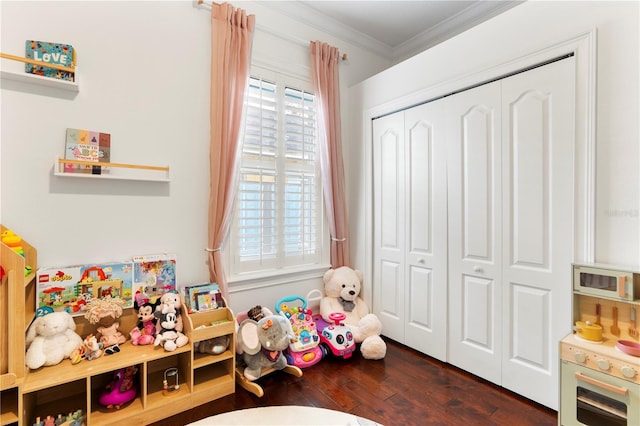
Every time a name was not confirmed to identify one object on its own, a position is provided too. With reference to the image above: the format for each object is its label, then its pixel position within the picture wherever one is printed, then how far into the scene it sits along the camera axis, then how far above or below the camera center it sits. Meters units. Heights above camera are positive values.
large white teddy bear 2.82 -0.80
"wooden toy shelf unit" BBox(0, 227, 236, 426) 1.41 -0.92
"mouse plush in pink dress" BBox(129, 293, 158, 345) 1.88 -0.71
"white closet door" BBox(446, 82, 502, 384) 2.10 -0.13
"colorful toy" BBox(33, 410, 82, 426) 1.54 -1.06
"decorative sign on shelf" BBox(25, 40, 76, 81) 1.74 +0.90
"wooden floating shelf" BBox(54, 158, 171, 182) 1.81 +0.27
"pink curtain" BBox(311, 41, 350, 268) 2.94 +0.66
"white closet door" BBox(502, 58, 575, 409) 1.79 -0.06
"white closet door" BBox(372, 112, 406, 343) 2.74 -0.10
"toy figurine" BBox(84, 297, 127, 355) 1.76 -0.61
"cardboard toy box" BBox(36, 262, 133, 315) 1.76 -0.44
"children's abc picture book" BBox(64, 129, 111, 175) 1.86 +0.40
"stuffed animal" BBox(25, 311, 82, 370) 1.56 -0.68
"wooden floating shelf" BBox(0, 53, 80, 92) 1.66 +0.75
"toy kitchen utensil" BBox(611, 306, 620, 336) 1.59 -0.57
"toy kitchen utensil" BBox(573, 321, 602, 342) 1.56 -0.61
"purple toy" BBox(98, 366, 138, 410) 1.71 -1.02
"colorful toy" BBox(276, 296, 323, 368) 2.33 -0.97
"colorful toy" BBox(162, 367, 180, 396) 1.86 -1.07
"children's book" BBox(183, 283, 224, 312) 2.12 -0.59
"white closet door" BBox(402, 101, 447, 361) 2.42 -0.13
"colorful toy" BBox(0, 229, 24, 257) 1.54 -0.14
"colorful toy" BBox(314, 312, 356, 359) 2.45 -1.03
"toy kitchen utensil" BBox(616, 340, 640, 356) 1.41 -0.63
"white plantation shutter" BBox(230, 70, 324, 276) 2.56 +0.26
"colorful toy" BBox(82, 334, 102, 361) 1.70 -0.76
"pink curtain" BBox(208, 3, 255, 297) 2.34 +0.70
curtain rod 2.62 +1.58
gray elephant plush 2.08 -0.88
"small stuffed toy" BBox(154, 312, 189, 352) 1.81 -0.74
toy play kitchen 1.41 -0.67
